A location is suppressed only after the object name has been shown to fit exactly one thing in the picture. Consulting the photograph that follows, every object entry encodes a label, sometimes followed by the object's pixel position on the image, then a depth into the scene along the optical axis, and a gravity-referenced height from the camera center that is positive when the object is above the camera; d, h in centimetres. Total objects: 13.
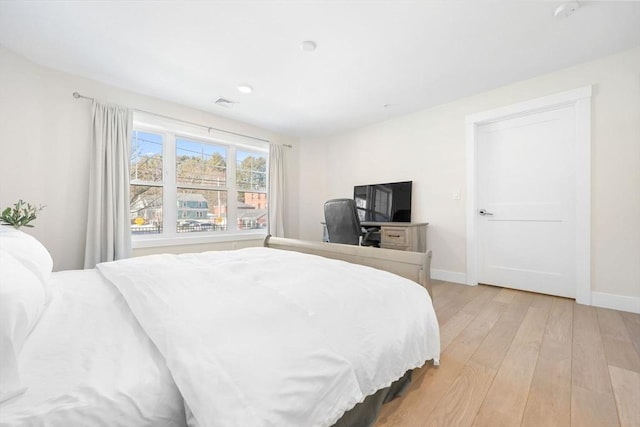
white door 264 +11
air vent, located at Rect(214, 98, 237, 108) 323 +142
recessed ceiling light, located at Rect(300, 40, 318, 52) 214 +142
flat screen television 371 +17
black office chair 286 -11
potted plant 161 -3
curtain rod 267 +122
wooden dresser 312 -29
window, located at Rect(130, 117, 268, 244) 323 +44
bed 56 -37
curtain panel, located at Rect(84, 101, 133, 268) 269 +29
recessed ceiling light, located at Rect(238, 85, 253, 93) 289 +142
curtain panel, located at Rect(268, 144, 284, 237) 428 +35
